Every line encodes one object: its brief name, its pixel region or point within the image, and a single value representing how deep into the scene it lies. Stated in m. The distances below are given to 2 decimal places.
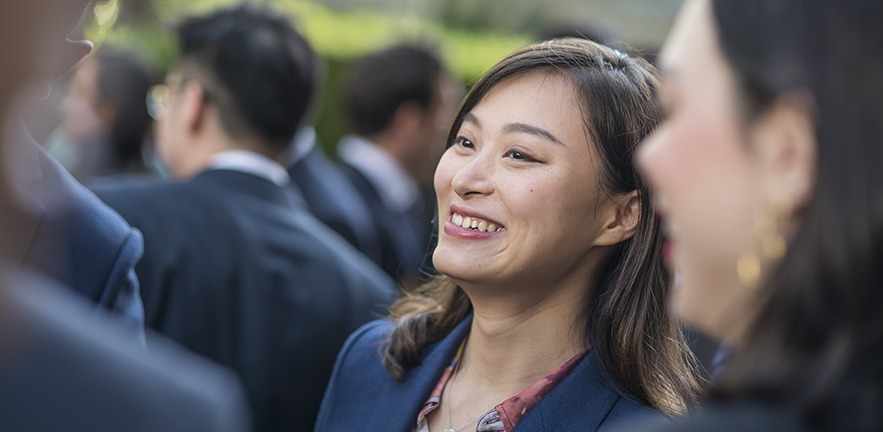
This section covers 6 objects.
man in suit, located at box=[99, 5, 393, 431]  3.75
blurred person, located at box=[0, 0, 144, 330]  2.32
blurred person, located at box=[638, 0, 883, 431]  1.30
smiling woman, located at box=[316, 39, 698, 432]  2.70
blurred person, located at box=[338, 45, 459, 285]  6.27
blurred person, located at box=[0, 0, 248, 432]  0.92
